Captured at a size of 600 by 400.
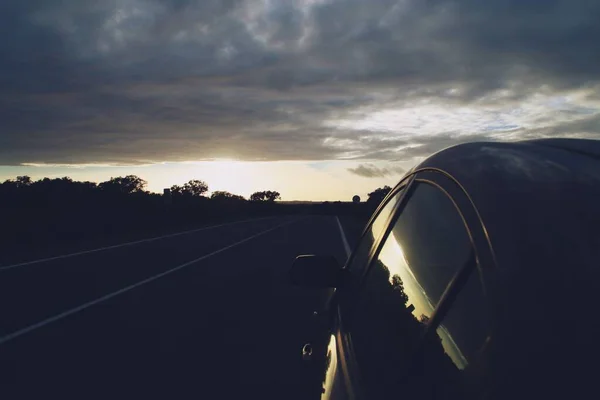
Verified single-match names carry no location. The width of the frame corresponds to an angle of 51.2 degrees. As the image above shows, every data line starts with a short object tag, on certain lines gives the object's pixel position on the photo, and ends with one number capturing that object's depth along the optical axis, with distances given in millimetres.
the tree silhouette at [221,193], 151625
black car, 1314
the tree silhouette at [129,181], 99062
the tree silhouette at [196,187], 135250
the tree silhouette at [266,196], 194075
